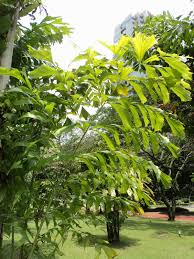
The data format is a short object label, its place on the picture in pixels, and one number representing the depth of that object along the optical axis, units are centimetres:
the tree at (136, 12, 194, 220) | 223
